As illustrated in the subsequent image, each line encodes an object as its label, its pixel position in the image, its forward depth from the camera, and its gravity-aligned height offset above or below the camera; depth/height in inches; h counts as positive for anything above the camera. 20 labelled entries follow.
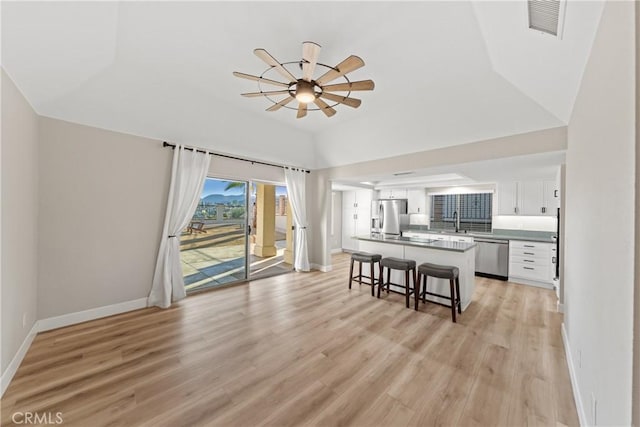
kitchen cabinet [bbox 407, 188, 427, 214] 273.1 +13.5
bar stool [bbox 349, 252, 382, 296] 163.2 -34.0
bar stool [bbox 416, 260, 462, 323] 124.2 -34.4
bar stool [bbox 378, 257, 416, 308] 142.3 -34.0
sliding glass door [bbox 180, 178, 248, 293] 167.0 -22.2
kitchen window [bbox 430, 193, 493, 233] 235.0 +1.3
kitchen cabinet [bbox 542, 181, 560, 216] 190.9 +12.8
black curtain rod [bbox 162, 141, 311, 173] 144.2 +38.9
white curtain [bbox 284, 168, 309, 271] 219.6 -7.2
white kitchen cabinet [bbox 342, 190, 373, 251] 303.9 -4.8
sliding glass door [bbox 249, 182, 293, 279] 251.9 -24.3
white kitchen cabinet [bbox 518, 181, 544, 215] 196.4 +14.6
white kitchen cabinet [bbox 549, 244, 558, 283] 170.7 -36.4
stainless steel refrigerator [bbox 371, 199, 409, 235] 277.1 -4.6
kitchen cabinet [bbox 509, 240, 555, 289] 176.6 -37.8
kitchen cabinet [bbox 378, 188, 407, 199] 287.7 +23.6
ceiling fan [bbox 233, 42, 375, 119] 72.0 +46.9
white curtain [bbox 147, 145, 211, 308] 141.6 -5.4
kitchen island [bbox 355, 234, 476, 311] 140.0 -28.0
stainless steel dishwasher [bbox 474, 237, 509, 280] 196.4 -37.3
